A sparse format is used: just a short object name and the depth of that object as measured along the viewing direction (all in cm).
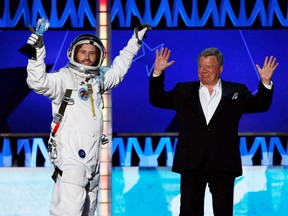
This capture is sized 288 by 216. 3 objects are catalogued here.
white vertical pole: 1134
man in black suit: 975
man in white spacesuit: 945
